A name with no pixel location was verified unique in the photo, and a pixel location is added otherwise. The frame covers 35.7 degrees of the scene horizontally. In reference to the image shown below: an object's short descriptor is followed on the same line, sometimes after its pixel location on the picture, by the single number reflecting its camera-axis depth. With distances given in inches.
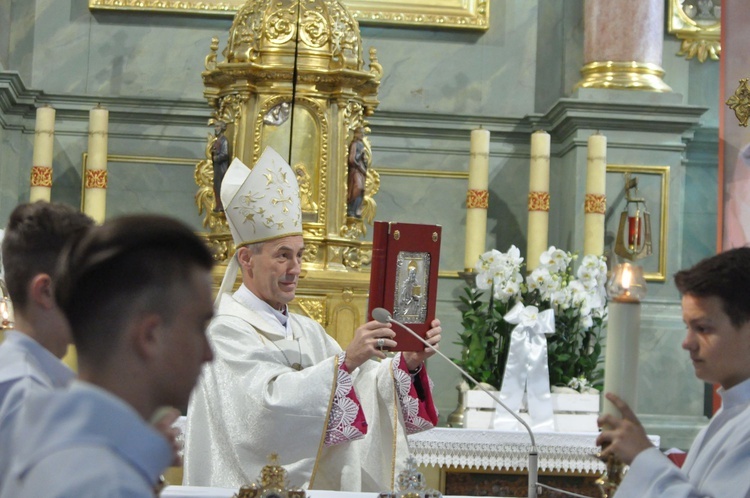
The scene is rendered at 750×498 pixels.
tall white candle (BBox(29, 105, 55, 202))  293.4
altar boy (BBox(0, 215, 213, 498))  65.5
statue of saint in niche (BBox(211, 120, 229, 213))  259.6
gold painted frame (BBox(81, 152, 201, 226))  321.7
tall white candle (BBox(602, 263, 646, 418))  88.3
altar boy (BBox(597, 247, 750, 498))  107.9
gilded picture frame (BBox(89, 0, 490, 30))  328.2
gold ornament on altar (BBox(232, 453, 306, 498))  130.0
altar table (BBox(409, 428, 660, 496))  231.1
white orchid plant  254.5
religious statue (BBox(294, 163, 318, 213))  255.6
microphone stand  124.9
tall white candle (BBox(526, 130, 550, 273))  295.4
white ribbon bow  242.2
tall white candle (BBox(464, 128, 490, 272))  294.8
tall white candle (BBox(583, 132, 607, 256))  288.8
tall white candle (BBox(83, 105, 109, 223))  291.4
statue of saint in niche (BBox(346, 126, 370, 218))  259.8
